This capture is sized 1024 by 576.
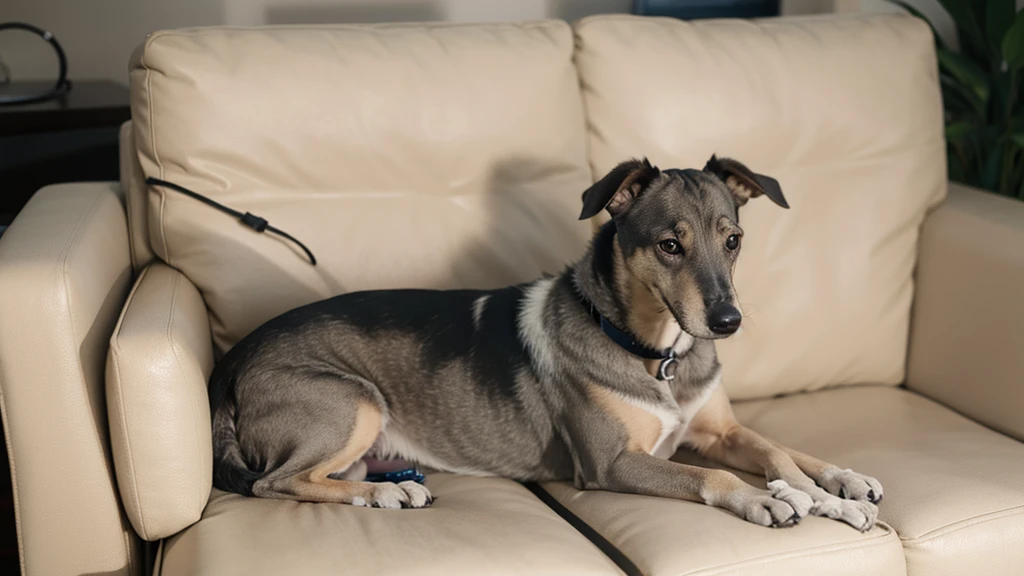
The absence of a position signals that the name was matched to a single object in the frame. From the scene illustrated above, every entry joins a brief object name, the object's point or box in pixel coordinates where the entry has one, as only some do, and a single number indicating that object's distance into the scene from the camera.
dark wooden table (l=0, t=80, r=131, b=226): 2.95
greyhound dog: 1.97
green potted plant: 3.05
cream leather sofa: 1.78
